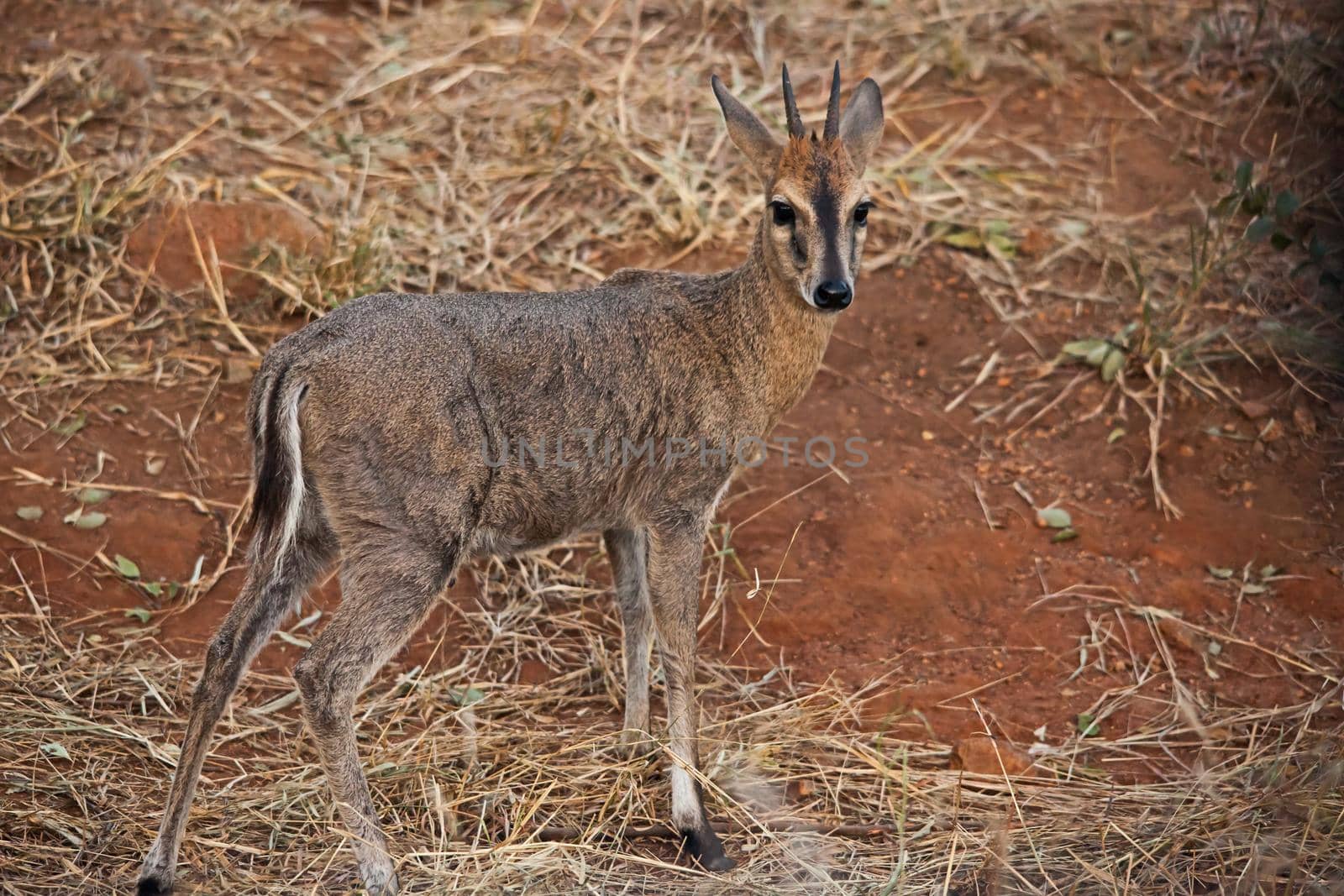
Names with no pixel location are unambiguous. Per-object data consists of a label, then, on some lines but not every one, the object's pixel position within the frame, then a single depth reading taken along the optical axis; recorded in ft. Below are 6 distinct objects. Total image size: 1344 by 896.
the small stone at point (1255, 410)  45.98
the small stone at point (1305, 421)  45.52
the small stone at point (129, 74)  54.80
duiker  31.53
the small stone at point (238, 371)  45.88
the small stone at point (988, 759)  36.04
